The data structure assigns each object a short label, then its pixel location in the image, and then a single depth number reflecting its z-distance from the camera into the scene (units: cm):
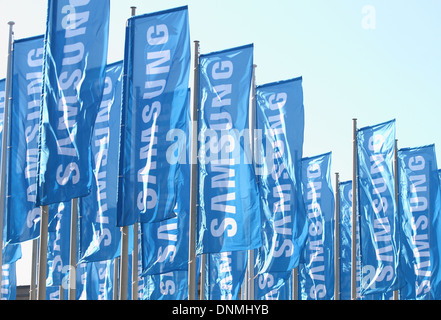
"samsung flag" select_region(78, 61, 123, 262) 2061
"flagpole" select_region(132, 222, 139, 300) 2052
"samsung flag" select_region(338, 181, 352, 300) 3600
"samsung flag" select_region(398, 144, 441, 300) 2903
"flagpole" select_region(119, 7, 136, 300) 1733
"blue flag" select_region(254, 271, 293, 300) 2775
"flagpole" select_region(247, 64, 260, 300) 2292
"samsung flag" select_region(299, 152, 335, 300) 3053
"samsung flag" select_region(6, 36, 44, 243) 1966
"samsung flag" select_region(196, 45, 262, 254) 1939
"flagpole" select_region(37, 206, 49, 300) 1608
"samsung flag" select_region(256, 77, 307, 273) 2264
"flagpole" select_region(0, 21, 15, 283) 2022
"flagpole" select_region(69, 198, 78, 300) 1899
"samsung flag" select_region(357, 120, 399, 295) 2650
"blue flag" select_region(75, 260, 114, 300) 2592
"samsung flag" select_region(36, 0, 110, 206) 1634
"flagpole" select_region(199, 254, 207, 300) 2344
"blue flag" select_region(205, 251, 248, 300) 2197
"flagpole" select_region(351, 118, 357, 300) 2797
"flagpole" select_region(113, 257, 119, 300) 2456
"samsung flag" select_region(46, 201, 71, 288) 2234
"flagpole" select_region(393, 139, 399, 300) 3047
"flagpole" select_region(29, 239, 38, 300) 2342
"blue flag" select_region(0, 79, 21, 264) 2228
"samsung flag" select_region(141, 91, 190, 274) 1956
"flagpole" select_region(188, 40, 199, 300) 1942
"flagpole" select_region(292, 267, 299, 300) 3030
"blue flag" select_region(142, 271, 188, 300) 2322
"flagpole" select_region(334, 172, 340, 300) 3247
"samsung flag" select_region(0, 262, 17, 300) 2580
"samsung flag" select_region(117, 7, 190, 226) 1742
